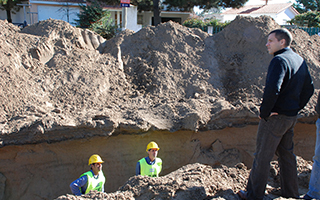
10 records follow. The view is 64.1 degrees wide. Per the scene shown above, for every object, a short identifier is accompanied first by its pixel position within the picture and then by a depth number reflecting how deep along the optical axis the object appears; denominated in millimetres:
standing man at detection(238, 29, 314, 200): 2650
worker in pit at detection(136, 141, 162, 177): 3859
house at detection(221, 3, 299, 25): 29686
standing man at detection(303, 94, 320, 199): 2932
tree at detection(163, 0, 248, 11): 16094
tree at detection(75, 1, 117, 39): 13040
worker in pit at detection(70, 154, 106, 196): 3417
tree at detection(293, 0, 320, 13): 29609
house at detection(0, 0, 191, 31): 16766
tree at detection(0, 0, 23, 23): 22034
